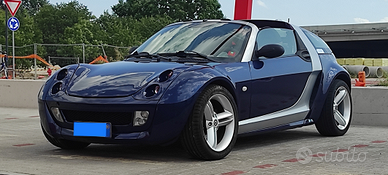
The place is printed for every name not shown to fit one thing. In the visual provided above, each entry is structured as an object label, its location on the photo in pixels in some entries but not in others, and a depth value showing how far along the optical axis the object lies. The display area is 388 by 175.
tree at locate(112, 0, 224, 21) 87.81
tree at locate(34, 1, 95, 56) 80.30
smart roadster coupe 5.13
